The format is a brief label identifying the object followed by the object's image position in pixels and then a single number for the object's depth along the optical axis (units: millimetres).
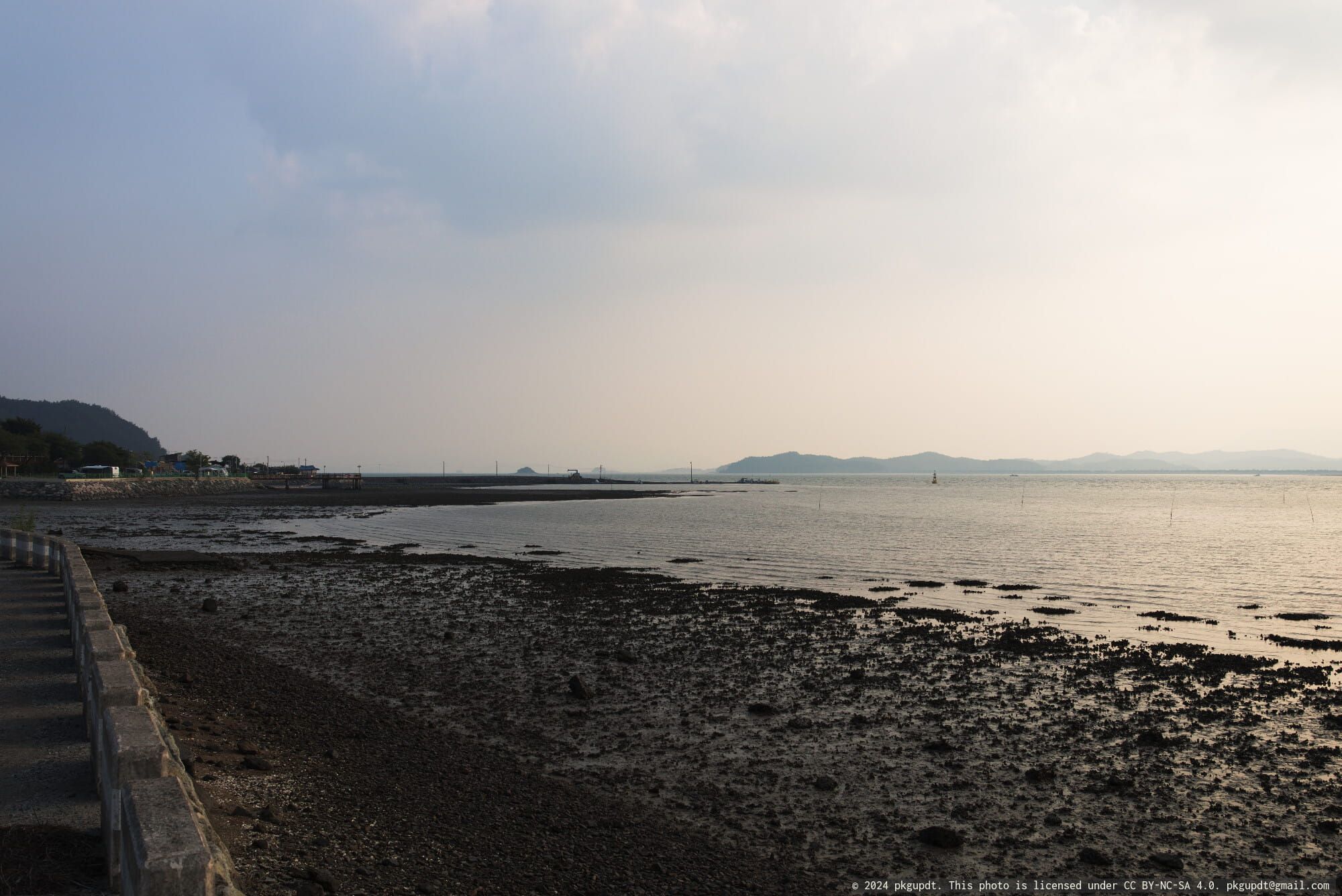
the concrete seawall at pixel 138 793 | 3795
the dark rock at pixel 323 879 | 6523
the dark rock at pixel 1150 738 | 10953
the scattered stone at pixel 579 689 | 12961
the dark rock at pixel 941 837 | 7887
